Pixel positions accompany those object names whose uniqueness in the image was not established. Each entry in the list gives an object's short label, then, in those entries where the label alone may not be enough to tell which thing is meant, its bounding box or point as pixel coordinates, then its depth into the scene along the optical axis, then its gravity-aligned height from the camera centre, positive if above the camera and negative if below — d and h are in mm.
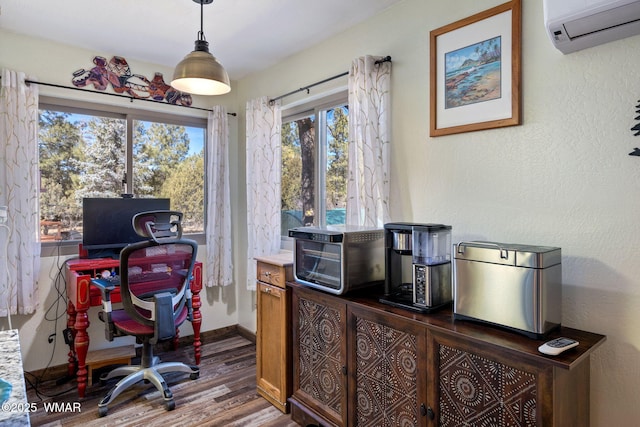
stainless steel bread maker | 1367 -291
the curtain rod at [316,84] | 2254 +935
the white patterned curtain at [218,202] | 3482 +79
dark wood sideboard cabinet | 1297 -663
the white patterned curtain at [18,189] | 2607 +153
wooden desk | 2537 -604
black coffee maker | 1694 -253
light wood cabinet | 2346 -780
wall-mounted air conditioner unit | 1266 +666
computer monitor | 2855 -84
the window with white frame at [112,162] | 2939 +421
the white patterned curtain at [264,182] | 3207 +240
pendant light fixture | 1949 +726
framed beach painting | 1746 +685
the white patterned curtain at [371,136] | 2219 +444
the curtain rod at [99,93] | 2740 +952
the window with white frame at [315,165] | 2830 +368
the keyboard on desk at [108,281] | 2543 -482
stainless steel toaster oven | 1976 -259
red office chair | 2373 -508
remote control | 1228 -452
